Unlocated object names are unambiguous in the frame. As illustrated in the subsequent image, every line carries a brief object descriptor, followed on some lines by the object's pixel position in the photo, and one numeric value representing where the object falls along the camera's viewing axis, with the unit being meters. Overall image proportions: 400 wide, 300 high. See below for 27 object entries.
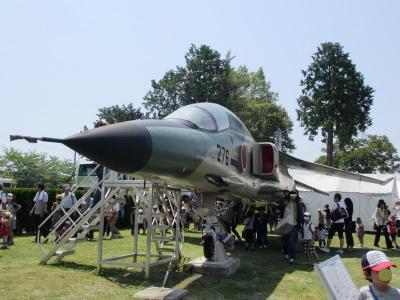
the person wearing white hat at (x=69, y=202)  12.83
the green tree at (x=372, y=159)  59.12
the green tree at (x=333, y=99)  35.44
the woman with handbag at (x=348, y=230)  12.86
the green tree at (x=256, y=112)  43.28
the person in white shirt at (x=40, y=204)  12.64
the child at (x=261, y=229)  12.54
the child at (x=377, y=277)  2.87
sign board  3.13
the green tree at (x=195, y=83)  43.51
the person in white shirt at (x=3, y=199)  11.59
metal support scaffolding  7.55
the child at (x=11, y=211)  11.75
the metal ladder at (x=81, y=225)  8.20
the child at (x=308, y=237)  10.38
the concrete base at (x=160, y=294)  5.80
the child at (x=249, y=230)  12.19
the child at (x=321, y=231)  13.15
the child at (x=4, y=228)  10.91
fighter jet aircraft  4.48
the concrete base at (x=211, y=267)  7.75
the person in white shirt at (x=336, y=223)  12.28
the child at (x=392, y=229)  14.59
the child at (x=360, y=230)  14.42
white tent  21.53
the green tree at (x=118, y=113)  49.22
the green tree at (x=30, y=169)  47.00
